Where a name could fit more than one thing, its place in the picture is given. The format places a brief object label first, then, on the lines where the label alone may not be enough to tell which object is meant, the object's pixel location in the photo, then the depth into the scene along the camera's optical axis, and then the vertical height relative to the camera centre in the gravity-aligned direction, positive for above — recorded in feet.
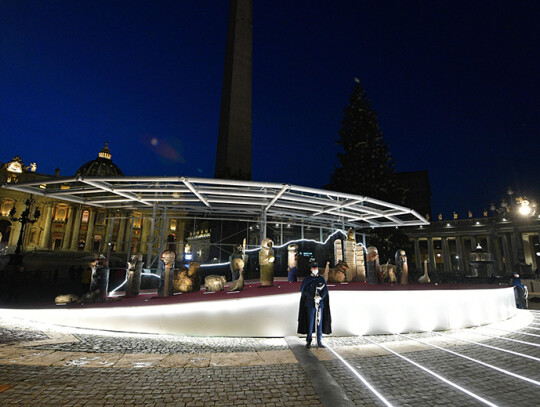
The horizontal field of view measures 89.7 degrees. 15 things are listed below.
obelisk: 67.26 +40.86
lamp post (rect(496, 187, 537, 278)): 45.88 +9.99
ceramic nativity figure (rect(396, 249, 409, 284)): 32.24 -0.52
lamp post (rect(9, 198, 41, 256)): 55.98 +7.38
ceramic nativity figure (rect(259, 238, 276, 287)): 26.35 -0.19
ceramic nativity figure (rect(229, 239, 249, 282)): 26.66 -0.56
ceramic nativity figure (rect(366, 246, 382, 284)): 31.37 -0.47
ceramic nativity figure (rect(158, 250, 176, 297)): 26.20 -1.89
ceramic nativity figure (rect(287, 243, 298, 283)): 29.04 -0.45
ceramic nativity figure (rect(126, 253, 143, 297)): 28.86 -2.11
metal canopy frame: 29.01 +7.64
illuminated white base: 21.63 -4.56
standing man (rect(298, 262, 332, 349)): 19.16 -3.24
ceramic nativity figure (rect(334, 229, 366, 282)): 32.07 +0.40
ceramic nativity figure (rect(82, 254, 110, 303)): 26.76 -2.50
